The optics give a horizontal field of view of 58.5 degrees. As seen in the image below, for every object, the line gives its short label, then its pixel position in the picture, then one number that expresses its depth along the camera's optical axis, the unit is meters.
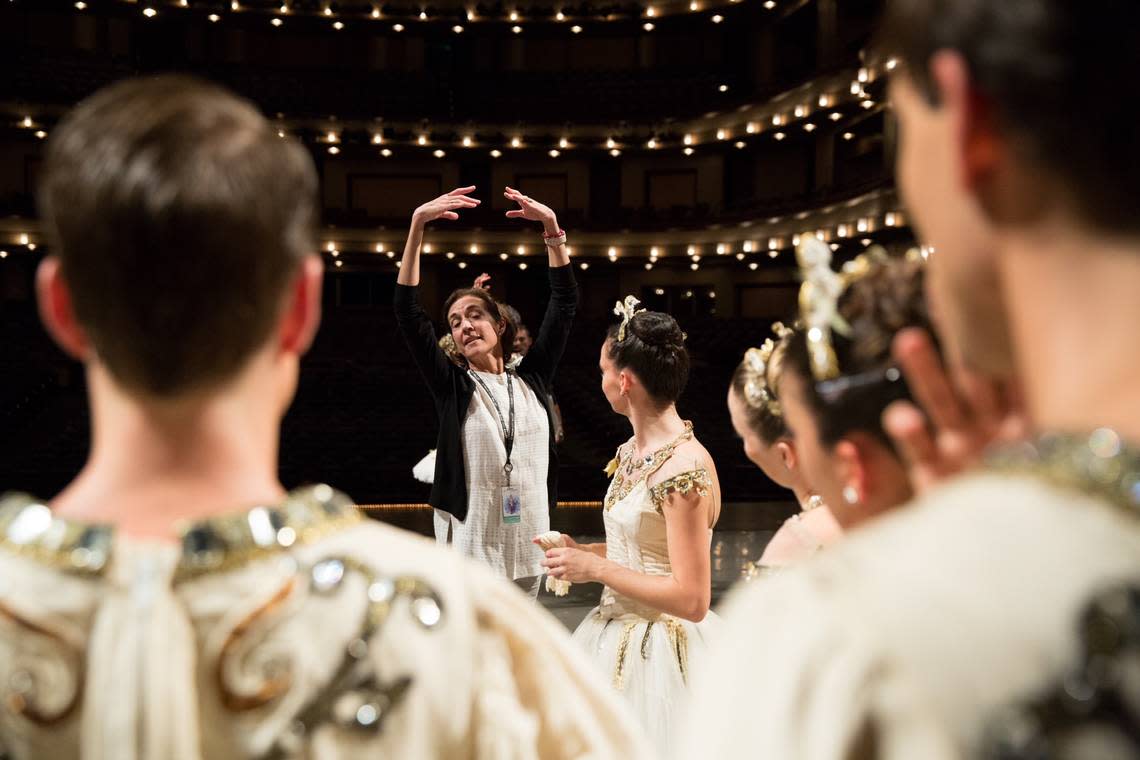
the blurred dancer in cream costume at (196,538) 0.89
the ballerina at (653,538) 2.93
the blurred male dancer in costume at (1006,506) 0.60
